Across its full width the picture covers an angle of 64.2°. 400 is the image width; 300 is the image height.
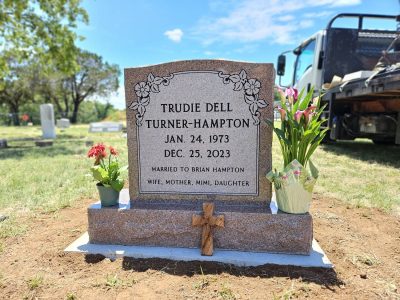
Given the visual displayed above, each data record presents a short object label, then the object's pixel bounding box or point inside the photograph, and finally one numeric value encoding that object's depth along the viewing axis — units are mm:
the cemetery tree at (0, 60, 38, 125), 34469
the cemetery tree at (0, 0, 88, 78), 10977
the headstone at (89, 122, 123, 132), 18672
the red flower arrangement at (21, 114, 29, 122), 34750
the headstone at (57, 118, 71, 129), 25255
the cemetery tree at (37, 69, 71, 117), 37438
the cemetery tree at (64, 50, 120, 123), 39050
